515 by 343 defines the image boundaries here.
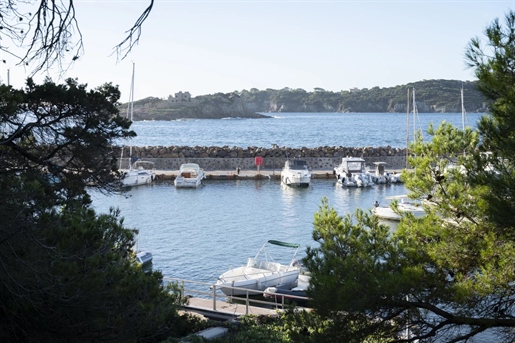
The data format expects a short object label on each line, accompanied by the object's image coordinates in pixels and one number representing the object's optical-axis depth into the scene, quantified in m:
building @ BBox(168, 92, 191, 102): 176.75
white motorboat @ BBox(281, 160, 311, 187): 43.40
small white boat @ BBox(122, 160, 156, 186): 43.45
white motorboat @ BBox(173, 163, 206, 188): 43.09
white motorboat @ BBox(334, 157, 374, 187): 43.50
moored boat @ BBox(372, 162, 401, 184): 45.09
